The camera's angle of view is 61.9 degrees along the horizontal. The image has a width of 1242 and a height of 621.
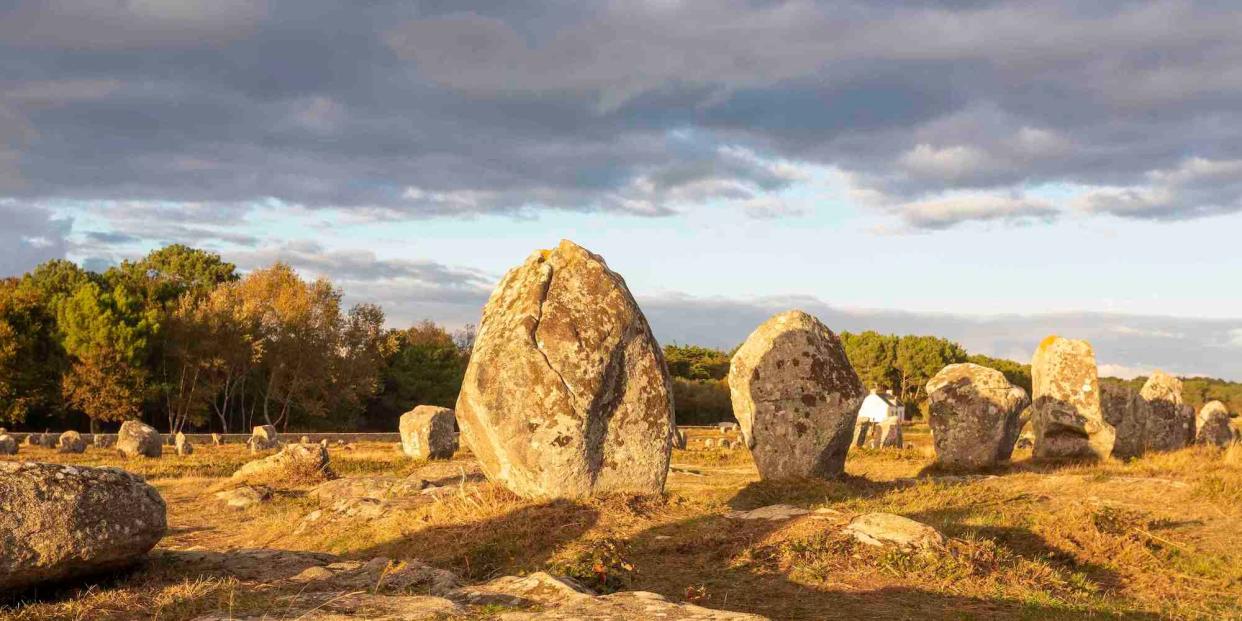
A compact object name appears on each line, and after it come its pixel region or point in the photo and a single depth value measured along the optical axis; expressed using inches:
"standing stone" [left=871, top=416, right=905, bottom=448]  1498.0
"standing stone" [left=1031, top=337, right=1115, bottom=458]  994.7
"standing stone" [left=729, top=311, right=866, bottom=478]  759.7
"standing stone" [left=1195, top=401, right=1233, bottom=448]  1364.4
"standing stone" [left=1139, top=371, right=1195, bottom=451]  1200.3
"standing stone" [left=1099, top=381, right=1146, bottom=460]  1135.6
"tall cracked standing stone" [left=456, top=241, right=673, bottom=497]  567.5
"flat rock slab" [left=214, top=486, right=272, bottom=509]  721.6
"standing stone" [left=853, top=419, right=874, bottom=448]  1590.3
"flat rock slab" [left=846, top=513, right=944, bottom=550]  437.1
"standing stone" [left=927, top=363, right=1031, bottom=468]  933.2
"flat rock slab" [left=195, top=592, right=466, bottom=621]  270.5
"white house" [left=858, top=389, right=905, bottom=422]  2625.5
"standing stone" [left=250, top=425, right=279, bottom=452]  1347.2
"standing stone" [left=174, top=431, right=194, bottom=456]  1242.5
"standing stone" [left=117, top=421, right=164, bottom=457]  1164.5
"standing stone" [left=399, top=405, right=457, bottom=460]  1120.8
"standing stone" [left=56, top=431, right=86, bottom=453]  1220.5
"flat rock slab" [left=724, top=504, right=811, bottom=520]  512.7
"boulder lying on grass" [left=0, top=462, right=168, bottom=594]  317.4
